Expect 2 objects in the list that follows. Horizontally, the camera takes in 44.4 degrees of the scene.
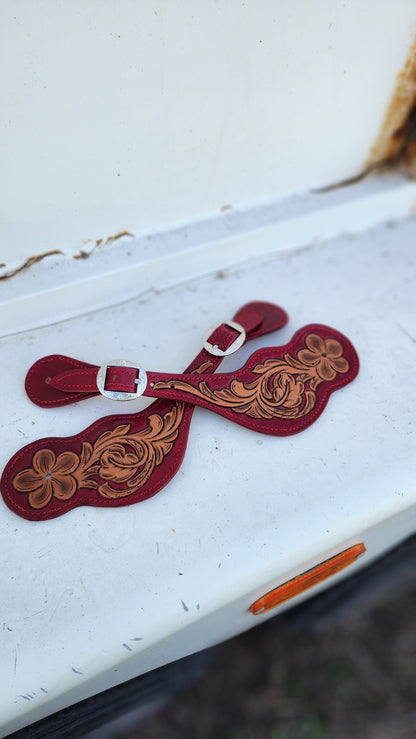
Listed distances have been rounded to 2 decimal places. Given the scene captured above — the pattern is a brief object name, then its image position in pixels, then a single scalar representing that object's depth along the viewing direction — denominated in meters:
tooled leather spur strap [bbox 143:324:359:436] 0.57
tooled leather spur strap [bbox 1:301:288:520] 0.52
